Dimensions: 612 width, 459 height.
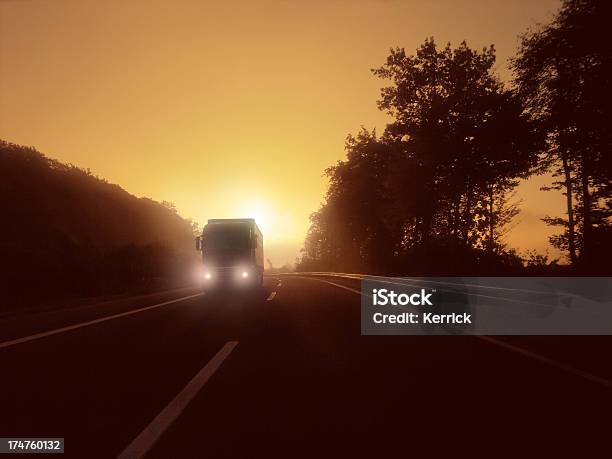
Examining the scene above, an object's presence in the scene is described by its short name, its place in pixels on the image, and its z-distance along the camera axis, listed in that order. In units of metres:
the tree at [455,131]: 38.38
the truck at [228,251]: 24.88
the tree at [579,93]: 21.36
